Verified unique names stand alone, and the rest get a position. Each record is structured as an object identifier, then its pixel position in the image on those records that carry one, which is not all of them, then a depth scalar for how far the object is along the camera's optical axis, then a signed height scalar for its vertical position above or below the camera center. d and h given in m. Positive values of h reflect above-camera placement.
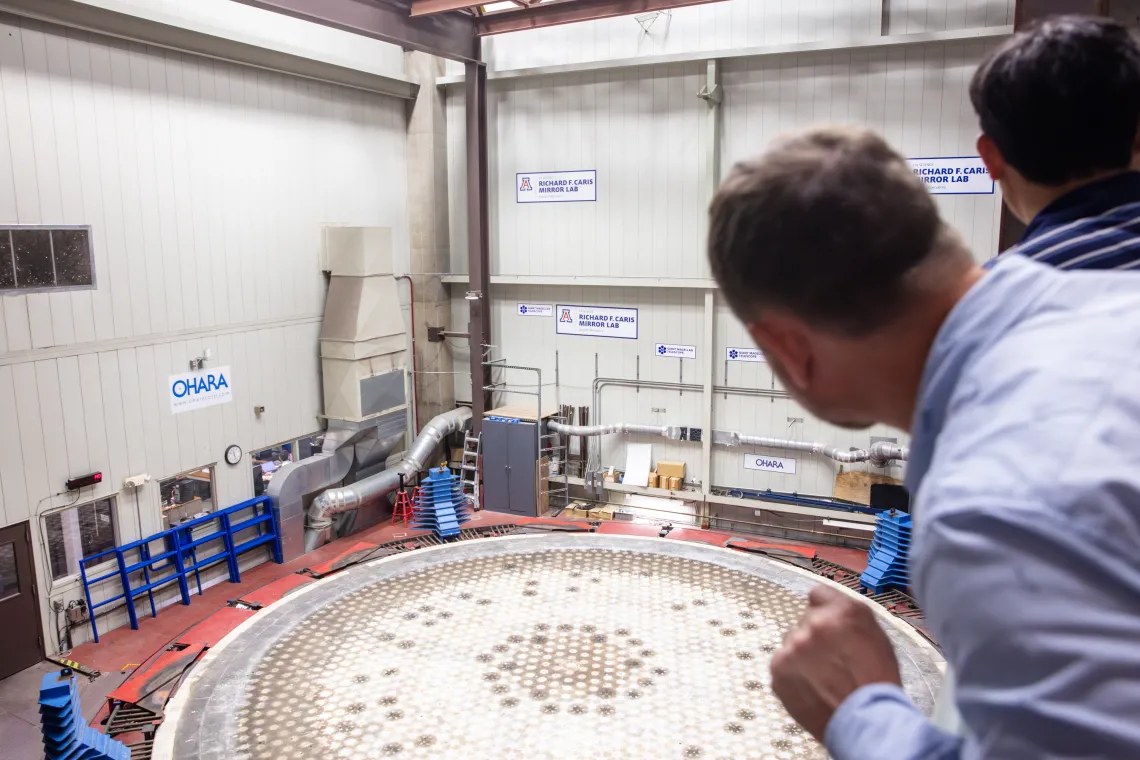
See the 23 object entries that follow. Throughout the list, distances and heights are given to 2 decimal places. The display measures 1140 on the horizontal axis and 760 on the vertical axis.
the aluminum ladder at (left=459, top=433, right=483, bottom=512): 12.02 -3.16
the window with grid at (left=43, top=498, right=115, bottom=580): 8.25 -2.79
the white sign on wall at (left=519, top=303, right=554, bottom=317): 12.64 -0.83
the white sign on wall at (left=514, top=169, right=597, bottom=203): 12.08 +1.04
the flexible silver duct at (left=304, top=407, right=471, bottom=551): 10.76 -3.09
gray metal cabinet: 11.48 -2.98
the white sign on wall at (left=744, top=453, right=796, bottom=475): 11.28 -2.93
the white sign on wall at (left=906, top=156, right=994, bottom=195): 9.91 +0.91
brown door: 7.77 -3.24
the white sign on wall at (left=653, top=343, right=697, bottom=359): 11.69 -1.38
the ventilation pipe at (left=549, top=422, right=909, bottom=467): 10.48 -2.58
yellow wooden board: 10.70 -3.06
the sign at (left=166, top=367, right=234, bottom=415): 9.43 -1.51
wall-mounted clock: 10.06 -2.38
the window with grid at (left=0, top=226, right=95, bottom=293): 7.65 +0.05
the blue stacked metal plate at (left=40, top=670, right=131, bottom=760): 5.35 -3.05
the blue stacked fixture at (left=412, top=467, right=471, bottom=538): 10.38 -3.18
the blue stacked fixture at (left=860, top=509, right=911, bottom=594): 8.69 -3.31
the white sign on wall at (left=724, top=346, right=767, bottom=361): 11.31 -1.40
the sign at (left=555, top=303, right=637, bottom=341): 12.05 -0.98
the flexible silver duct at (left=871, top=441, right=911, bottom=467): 10.43 -2.56
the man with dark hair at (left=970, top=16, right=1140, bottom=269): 1.56 +0.24
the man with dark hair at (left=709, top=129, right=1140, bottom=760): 0.69 -0.18
